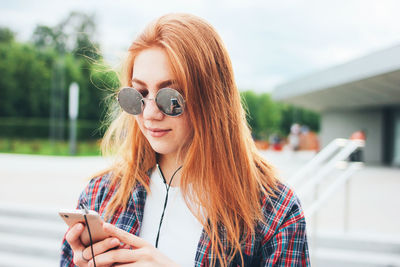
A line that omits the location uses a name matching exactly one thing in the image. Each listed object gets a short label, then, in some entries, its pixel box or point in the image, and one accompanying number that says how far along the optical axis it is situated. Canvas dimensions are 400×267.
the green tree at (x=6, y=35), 40.81
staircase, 4.10
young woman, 1.24
